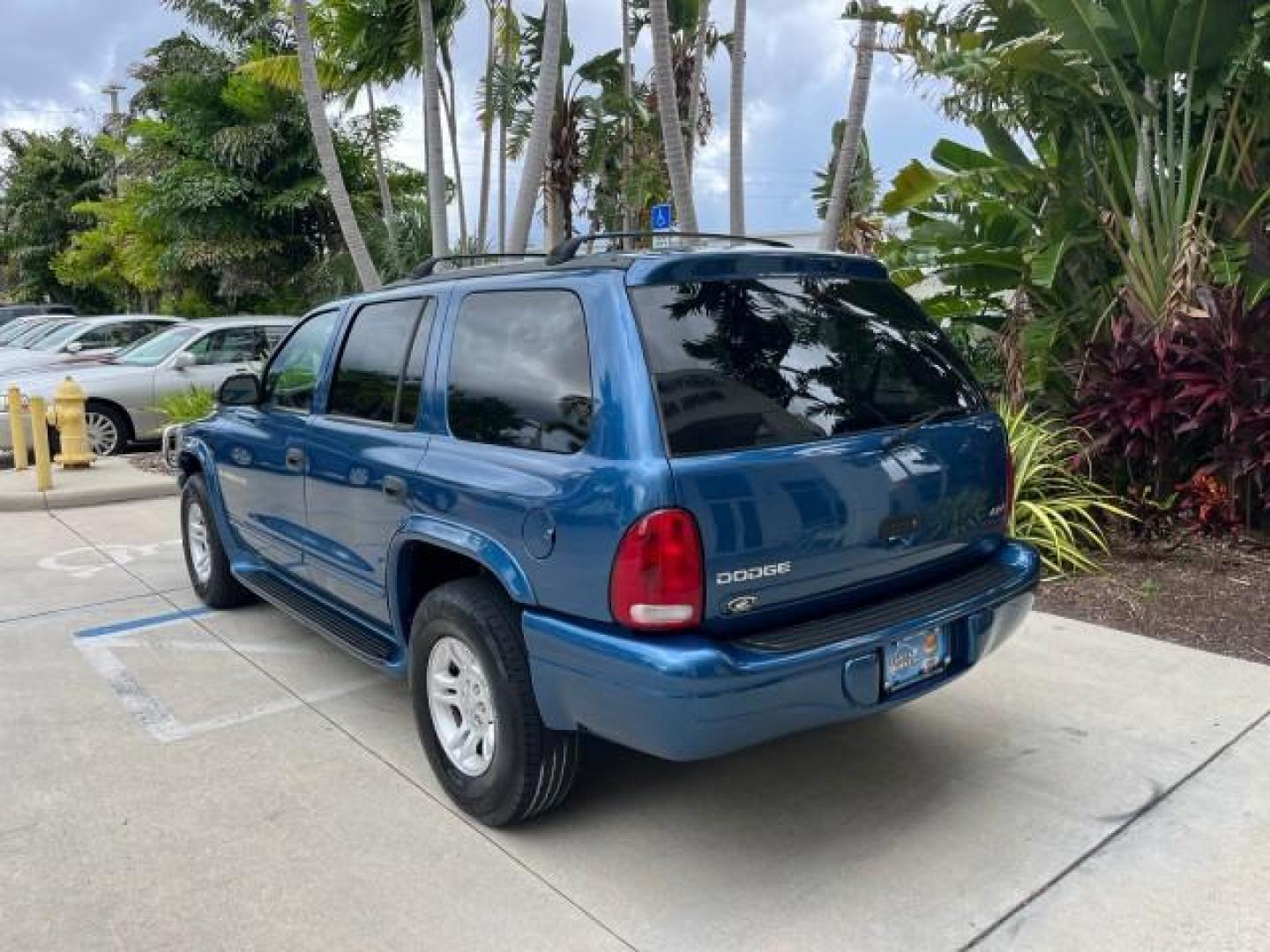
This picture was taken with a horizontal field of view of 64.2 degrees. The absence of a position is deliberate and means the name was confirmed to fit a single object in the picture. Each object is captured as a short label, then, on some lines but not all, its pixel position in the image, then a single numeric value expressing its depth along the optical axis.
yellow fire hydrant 9.71
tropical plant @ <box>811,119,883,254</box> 10.27
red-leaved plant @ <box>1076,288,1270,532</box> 5.89
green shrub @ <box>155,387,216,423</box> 10.61
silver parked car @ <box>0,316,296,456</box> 11.37
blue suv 2.72
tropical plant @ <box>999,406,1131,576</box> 5.98
